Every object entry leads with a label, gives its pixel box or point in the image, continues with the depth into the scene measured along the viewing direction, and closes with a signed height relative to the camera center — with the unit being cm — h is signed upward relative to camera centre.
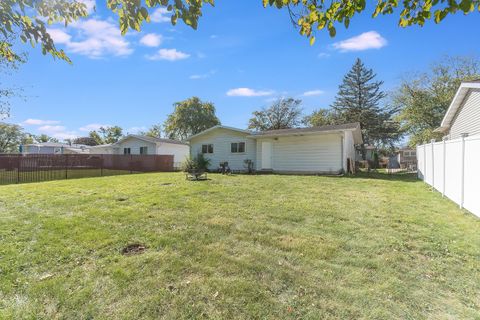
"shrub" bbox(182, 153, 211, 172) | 1995 -18
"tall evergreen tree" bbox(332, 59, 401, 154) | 3856 +763
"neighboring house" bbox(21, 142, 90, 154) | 3994 +171
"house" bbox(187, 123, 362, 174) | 1747 +91
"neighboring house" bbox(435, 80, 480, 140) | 1144 +243
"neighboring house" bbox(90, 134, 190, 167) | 2677 +136
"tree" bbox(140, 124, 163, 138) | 5659 +589
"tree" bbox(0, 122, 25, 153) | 5569 +458
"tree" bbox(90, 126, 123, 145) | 6191 +593
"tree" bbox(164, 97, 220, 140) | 4212 +654
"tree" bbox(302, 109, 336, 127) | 4200 +653
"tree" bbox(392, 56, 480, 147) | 2678 +671
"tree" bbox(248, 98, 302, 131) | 4297 +699
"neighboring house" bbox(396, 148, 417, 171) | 2505 +6
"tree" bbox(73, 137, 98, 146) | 6334 +428
